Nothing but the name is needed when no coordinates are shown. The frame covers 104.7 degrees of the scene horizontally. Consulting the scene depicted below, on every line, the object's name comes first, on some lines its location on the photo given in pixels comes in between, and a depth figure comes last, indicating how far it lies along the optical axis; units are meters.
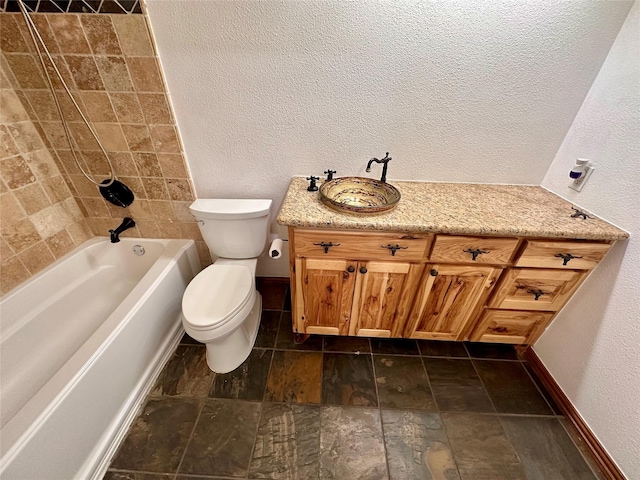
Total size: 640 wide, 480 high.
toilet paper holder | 1.28
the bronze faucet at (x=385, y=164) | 1.17
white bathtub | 0.80
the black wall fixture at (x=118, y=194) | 1.44
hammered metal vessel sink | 1.21
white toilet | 1.14
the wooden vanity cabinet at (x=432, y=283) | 1.07
